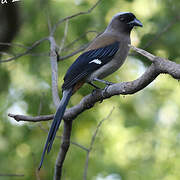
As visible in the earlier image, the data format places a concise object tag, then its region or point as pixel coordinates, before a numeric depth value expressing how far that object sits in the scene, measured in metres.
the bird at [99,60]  7.76
